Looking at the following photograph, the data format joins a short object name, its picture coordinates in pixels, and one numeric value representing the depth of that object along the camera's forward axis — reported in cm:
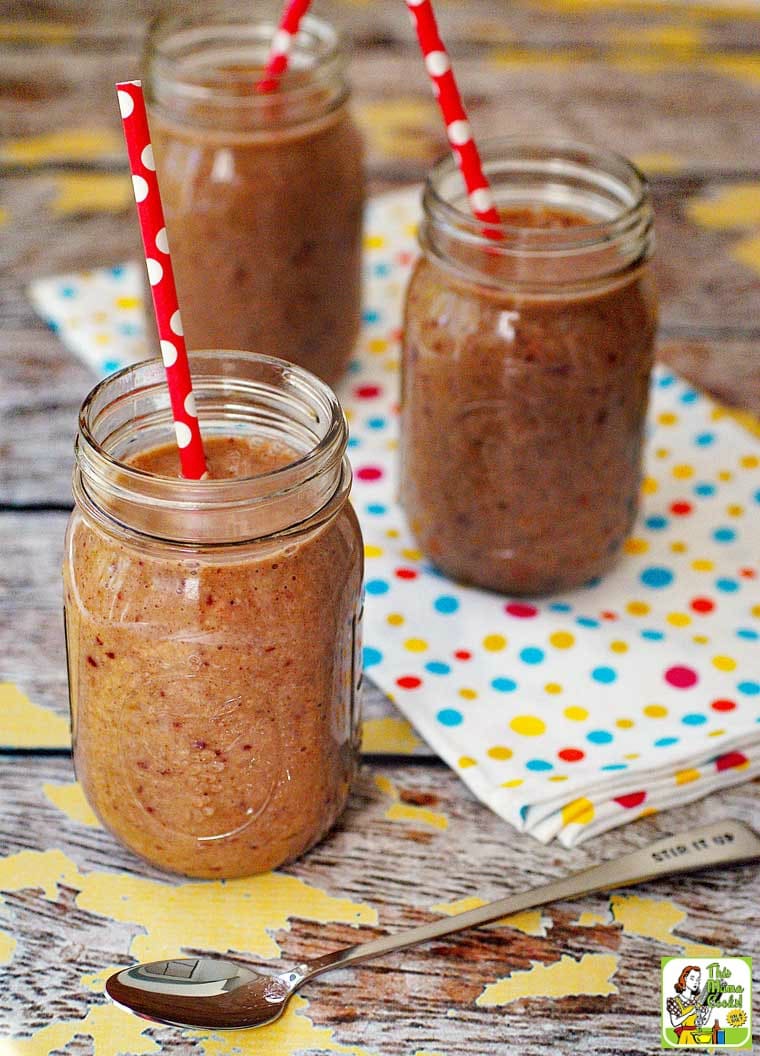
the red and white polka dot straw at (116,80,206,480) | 76
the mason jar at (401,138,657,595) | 107
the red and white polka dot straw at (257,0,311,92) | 115
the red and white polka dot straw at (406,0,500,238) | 100
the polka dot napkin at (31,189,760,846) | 101
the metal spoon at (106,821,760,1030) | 84
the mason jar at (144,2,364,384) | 125
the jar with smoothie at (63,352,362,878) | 82
